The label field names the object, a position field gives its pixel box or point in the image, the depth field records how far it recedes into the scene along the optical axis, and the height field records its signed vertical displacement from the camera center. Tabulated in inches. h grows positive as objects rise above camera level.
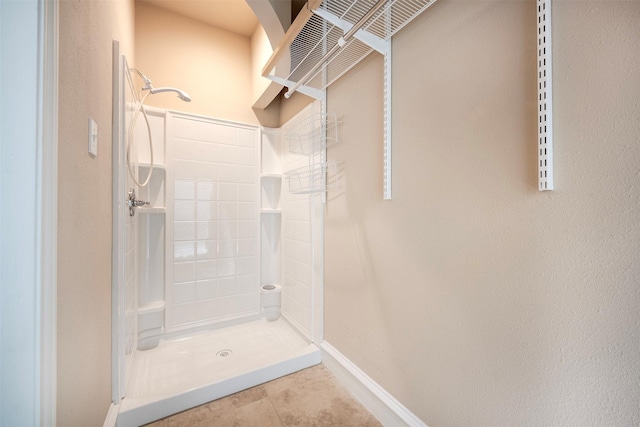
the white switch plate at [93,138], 37.1 +11.9
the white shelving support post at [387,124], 51.0 +18.7
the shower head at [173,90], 65.6 +32.7
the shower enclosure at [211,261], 62.3 -15.3
